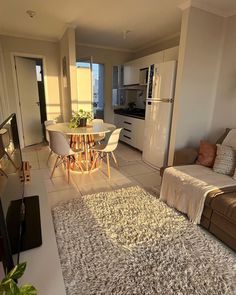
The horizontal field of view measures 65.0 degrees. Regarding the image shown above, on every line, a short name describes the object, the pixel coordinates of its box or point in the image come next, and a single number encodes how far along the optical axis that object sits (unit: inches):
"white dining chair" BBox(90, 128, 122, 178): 110.6
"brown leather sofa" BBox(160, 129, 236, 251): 62.2
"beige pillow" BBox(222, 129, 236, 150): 90.3
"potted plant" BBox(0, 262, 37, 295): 24.7
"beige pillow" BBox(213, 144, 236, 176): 83.4
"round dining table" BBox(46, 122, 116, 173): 111.9
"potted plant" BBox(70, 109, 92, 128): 119.4
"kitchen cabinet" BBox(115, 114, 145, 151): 162.1
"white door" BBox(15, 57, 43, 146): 166.7
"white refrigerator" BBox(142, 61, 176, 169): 112.1
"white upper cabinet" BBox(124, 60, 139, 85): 173.3
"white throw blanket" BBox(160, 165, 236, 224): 72.7
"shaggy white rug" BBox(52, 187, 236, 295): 50.3
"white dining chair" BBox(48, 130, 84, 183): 101.2
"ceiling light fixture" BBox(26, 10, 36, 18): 109.0
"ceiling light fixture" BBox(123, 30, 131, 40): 140.0
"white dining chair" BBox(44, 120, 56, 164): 146.3
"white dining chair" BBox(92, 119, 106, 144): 130.6
